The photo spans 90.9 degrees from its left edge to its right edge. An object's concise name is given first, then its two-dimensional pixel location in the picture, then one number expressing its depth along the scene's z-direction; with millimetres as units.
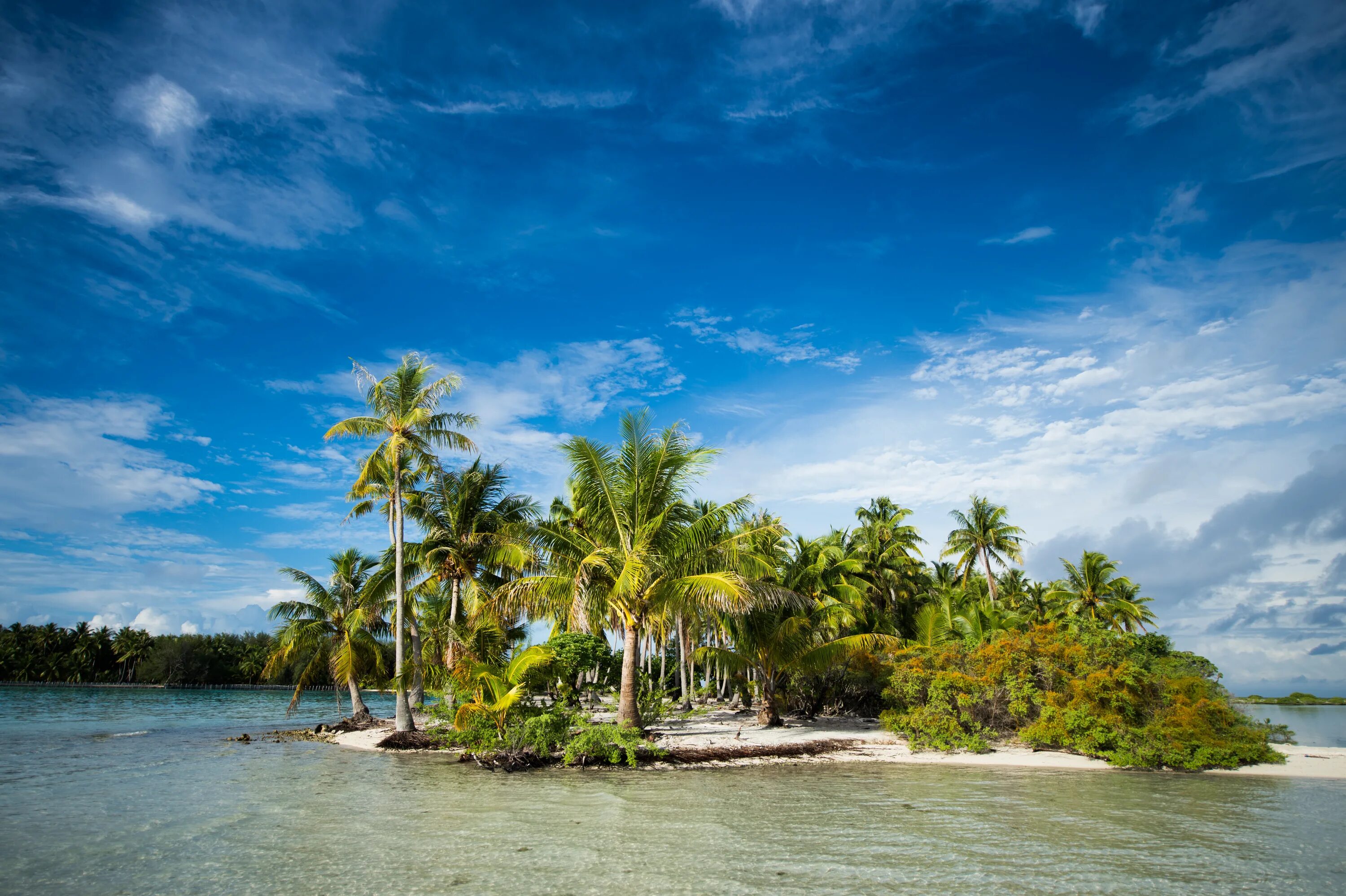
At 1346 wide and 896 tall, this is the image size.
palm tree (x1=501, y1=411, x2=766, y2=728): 17562
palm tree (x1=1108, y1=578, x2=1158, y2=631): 37969
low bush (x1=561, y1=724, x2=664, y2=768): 14828
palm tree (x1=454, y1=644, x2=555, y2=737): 14812
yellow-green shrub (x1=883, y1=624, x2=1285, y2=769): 15344
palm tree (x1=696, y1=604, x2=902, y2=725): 21422
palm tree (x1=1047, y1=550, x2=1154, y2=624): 39562
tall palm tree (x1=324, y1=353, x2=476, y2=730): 19938
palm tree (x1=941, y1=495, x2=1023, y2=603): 40562
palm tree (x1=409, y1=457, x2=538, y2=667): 25156
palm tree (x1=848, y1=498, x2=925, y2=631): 37094
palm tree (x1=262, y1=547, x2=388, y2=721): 23922
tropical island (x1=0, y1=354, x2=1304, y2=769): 15703
